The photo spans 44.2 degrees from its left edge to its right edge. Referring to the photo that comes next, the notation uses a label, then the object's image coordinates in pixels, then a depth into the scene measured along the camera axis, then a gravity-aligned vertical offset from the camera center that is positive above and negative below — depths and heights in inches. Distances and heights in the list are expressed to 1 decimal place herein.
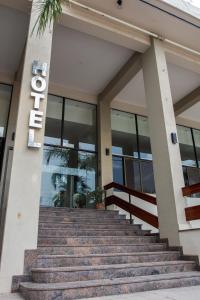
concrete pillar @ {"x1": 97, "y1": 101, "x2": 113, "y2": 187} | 303.1 +120.2
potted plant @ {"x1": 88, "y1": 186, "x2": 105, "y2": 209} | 281.7 +48.2
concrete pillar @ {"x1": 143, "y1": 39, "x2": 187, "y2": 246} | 184.9 +73.5
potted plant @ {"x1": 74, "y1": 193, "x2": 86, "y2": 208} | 284.4 +45.2
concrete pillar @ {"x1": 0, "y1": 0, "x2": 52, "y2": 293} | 125.9 +25.1
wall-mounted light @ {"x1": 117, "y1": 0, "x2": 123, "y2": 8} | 216.6 +197.7
